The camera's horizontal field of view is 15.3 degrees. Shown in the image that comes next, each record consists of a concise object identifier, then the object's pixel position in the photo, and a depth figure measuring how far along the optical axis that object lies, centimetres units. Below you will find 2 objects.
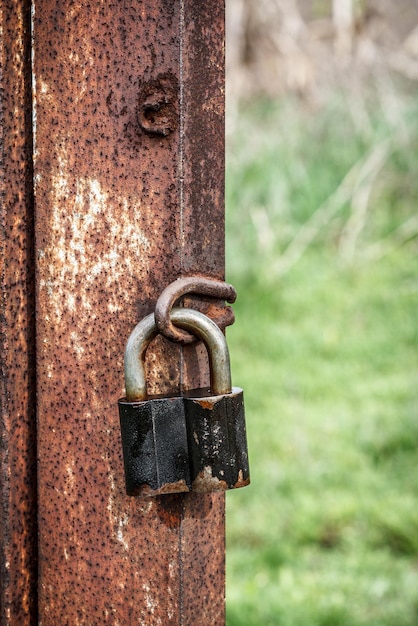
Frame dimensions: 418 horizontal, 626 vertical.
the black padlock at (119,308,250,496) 76
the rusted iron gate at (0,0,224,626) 76
